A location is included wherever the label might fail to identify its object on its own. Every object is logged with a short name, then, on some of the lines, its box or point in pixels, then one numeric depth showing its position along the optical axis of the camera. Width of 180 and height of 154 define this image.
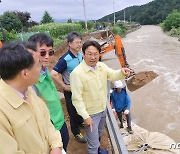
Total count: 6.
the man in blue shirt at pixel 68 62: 1.96
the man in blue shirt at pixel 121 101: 2.99
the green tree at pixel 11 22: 15.87
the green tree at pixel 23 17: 17.95
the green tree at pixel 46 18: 25.36
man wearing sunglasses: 1.39
